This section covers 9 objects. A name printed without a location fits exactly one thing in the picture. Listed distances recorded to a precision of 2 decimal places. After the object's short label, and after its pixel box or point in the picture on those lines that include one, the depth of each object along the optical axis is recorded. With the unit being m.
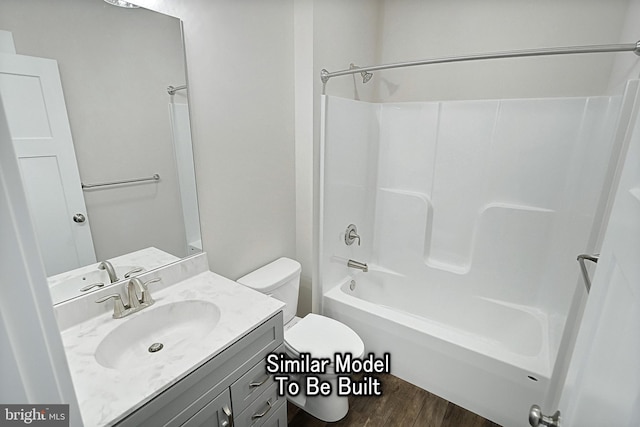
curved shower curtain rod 1.21
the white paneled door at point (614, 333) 0.42
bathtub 1.54
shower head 2.13
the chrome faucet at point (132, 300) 1.14
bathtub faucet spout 2.22
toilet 1.60
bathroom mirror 0.94
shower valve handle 2.26
